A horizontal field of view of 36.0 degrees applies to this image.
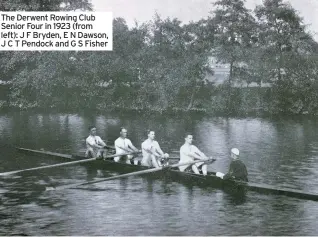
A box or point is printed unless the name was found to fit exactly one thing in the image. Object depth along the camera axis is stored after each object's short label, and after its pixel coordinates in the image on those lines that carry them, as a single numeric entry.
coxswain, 15.16
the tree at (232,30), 46.94
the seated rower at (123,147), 20.33
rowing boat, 14.52
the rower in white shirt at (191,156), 17.19
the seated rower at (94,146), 21.05
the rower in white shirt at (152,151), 18.48
